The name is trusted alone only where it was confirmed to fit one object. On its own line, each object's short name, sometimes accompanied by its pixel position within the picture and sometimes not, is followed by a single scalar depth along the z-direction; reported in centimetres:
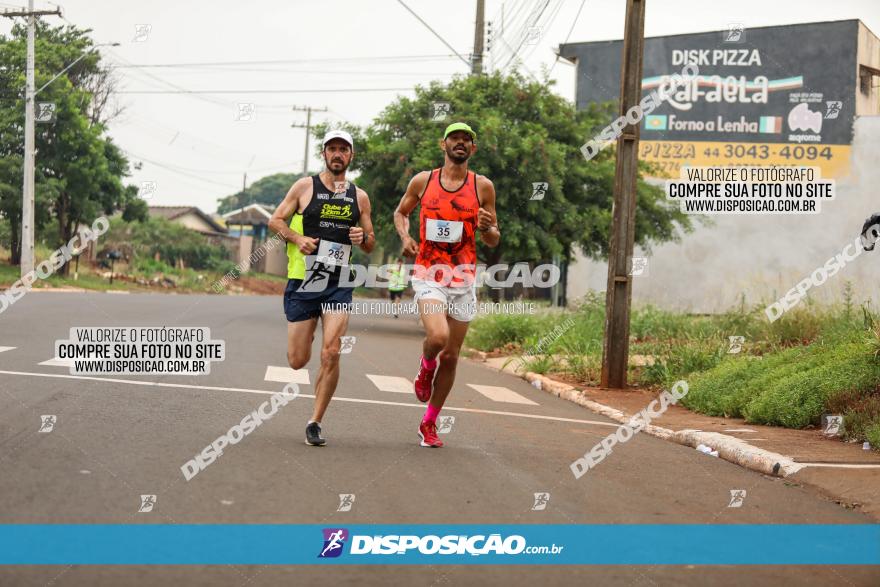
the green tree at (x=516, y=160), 2511
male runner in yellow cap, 835
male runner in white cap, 825
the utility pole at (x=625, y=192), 1418
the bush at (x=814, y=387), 1030
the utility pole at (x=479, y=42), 2998
